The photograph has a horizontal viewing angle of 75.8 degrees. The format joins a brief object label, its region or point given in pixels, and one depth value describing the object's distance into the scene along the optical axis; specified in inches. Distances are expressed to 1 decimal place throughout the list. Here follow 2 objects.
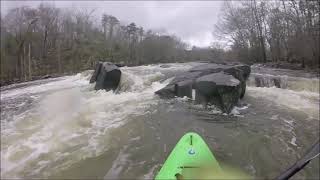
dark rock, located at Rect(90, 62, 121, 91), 266.7
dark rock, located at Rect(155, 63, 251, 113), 202.0
